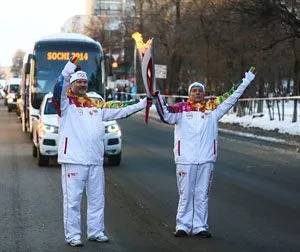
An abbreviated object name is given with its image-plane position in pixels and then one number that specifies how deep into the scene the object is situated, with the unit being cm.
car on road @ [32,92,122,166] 1514
